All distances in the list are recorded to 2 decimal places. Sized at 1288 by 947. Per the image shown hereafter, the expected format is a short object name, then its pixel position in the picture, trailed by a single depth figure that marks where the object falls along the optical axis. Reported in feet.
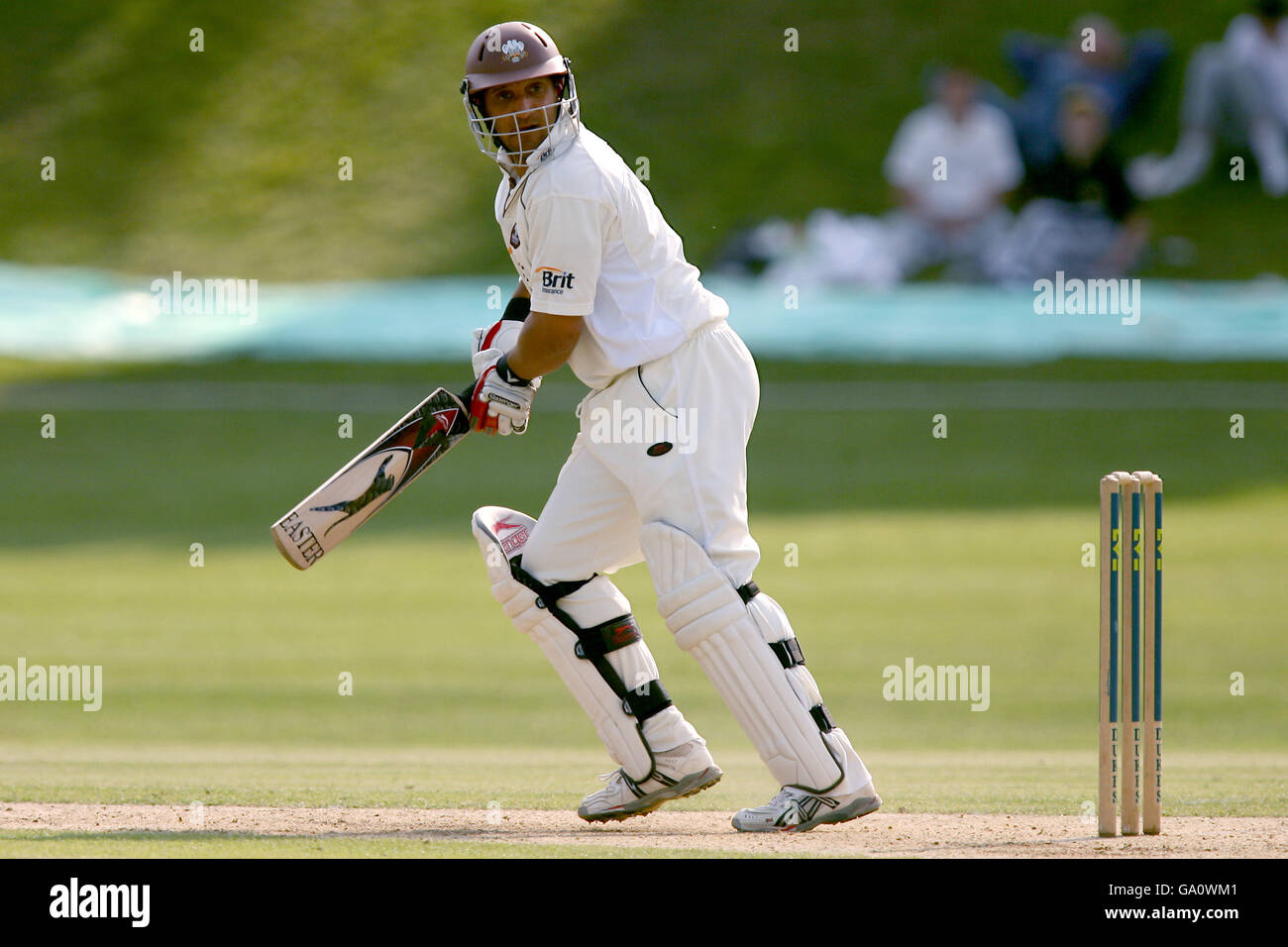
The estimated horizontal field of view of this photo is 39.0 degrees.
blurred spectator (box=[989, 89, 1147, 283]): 49.52
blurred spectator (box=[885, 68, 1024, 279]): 50.80
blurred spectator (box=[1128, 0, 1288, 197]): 51.80
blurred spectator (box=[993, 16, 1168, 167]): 52.24
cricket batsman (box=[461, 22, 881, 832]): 14.01
